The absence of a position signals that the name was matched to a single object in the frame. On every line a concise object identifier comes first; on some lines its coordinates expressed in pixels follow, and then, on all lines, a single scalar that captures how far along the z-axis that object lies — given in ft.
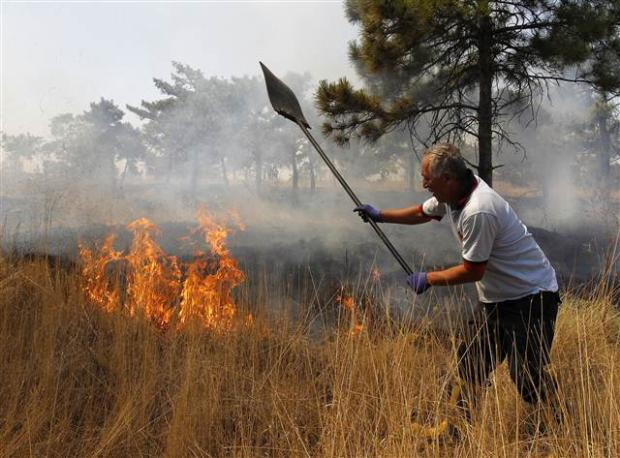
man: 7.52
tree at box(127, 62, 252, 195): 77.30
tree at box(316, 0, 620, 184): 20.29
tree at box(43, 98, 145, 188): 101.24
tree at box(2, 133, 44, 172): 124.85
